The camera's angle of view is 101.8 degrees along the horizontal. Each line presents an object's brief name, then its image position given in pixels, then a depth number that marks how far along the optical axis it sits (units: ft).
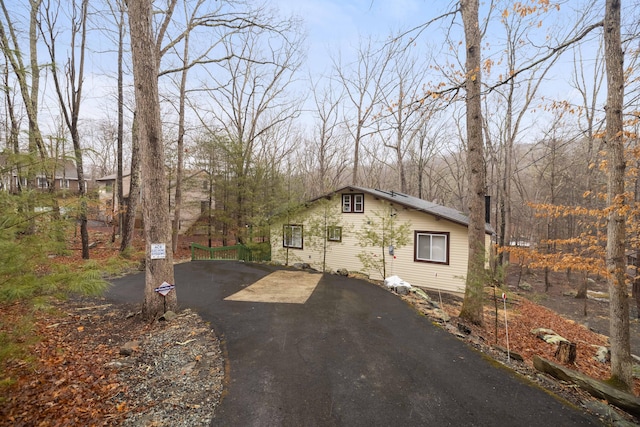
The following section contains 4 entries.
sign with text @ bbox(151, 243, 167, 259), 18.75
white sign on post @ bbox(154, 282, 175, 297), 18.76
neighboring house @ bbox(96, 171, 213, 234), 56.62
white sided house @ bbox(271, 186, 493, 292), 36.70
